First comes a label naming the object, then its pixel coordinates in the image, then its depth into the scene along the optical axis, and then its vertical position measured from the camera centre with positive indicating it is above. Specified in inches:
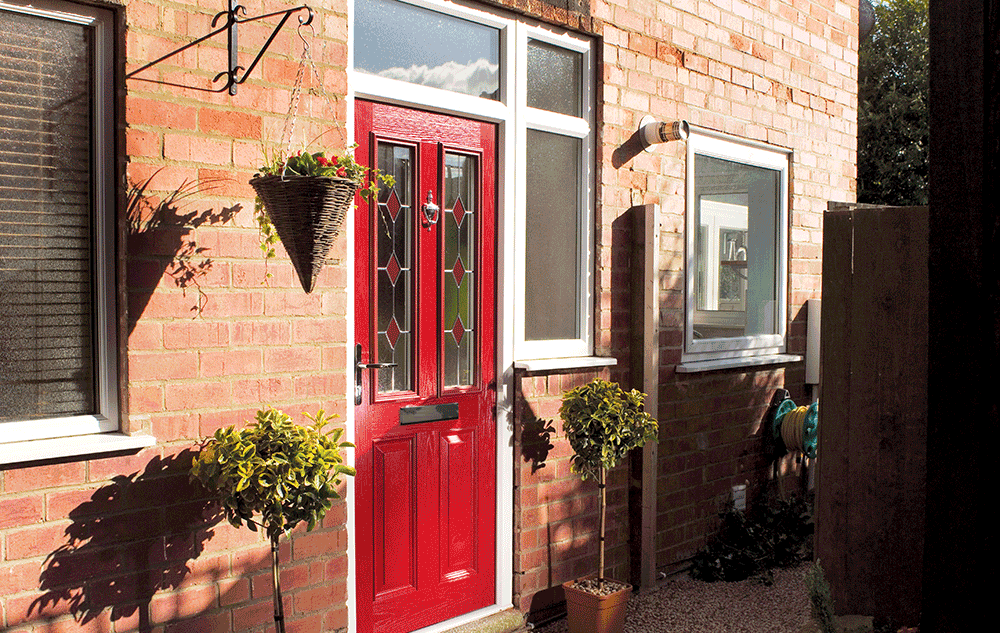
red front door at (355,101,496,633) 142.6 -12.8
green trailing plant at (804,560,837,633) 121.4 -44.9
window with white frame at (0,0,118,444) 105.7 +10.5
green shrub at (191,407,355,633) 107.0 -22.5
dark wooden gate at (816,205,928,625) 140.9 -19.1
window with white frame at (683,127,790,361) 210.1 +15.2
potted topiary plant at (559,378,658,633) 158.1 -27.1
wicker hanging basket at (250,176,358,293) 105.8 +11.9
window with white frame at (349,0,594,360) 145.5 +38.0
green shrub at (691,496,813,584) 202.7 -62.4
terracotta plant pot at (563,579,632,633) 157.2 -59.9
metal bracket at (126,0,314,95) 112.9 +37.0
